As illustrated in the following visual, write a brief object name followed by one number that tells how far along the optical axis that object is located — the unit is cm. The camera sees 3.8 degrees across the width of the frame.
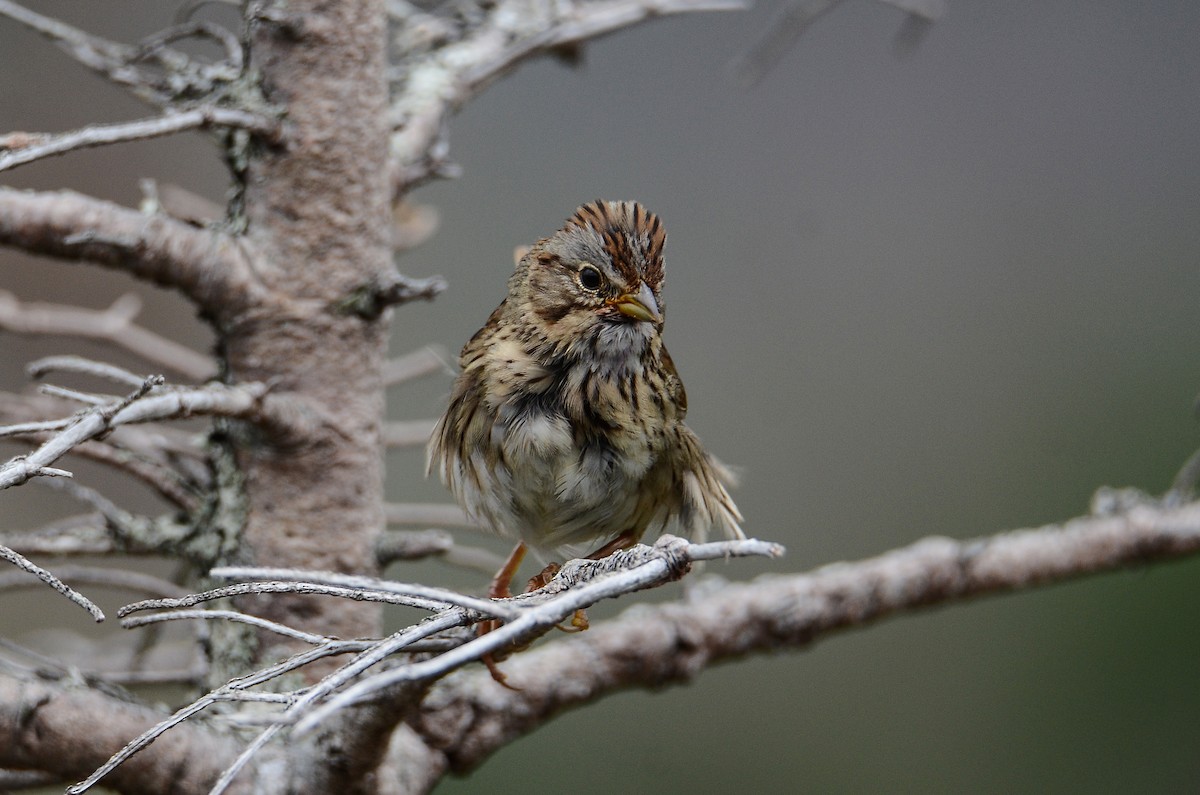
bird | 396
